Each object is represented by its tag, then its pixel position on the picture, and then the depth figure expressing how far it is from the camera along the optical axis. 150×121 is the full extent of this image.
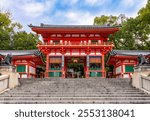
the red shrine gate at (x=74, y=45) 30.27
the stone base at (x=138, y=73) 15.92
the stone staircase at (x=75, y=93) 12.22
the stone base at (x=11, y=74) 16.38
